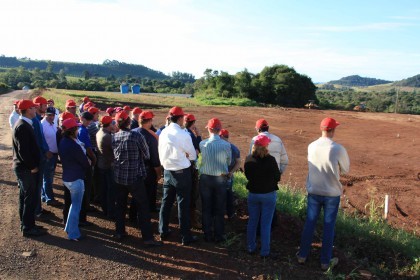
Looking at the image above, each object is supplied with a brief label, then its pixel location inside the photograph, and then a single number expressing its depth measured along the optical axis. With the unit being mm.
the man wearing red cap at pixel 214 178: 5422
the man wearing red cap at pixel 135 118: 7595
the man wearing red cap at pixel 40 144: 5980
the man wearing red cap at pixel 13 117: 8388
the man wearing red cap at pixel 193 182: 6243
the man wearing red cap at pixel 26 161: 5539
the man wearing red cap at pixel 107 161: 6121
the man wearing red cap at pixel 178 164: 5371
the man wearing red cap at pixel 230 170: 5762
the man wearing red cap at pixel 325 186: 4902
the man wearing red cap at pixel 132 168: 5348
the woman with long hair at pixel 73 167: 5527
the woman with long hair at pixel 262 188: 4980
